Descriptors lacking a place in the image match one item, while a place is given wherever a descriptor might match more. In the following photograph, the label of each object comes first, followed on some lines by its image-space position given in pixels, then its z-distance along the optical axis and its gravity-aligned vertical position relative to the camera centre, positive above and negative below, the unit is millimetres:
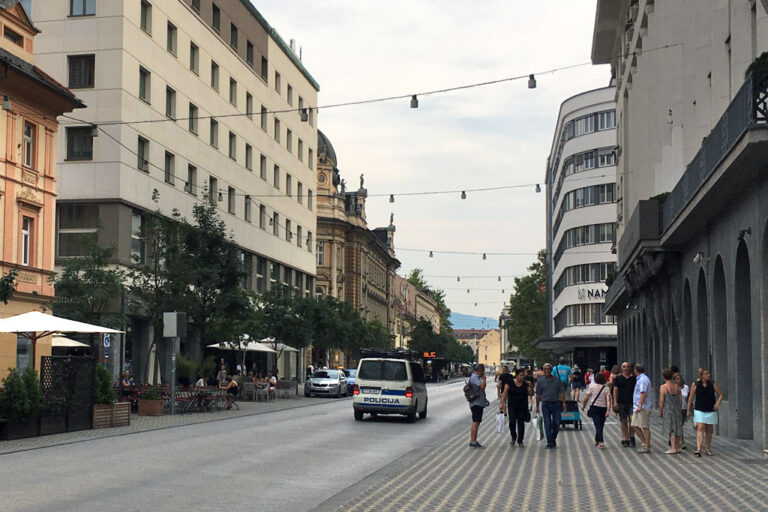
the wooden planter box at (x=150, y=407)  32031 -1626
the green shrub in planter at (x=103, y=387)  25578 -834
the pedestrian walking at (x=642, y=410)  19750 -1068
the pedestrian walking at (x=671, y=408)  19359 -1012
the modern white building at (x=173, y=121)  44469 +11096
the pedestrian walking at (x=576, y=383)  34344 -1008
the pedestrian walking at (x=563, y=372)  32150 -620
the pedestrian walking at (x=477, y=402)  21047 -987
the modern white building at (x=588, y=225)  76688 +8966
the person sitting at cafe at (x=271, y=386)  46781 -1499
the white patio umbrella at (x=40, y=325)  24922 +632
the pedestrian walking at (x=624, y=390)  20703 -741
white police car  29984 -963
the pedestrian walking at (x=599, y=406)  21297 -1086
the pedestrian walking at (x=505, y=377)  21641 -531
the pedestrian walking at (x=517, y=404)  21453 -1043
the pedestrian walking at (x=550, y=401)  20875 -968
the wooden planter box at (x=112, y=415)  25431 -1509
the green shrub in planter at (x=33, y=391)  22078 -792
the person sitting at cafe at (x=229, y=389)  37219 -1305
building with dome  94438 +10006
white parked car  52062 -1560
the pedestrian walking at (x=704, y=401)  18609 -859
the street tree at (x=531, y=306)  102875 +4249
